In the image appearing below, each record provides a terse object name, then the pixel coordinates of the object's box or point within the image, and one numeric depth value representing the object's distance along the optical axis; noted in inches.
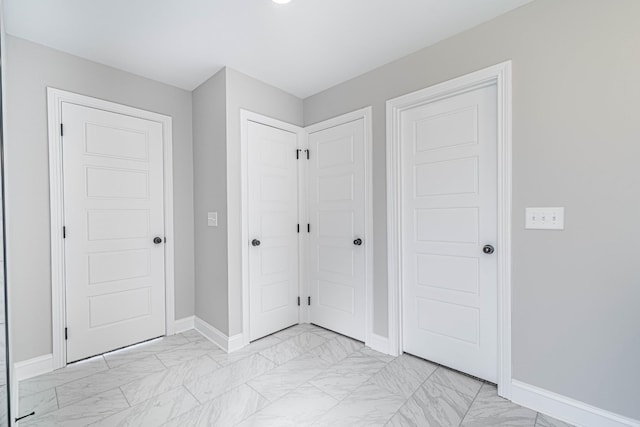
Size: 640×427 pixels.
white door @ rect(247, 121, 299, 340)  104.4
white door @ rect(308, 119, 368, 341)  101.7
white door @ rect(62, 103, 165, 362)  89.2
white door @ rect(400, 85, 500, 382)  76.3
